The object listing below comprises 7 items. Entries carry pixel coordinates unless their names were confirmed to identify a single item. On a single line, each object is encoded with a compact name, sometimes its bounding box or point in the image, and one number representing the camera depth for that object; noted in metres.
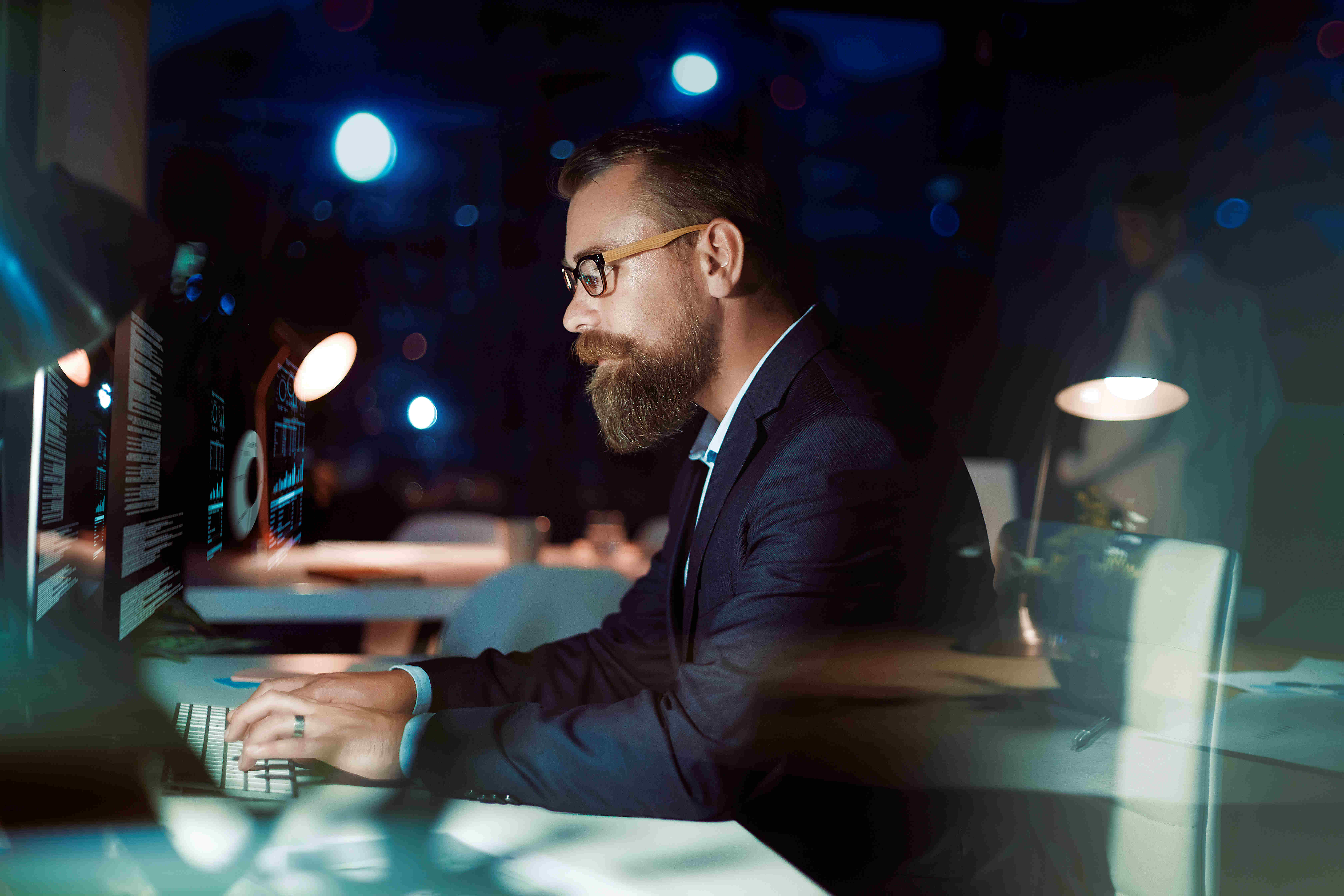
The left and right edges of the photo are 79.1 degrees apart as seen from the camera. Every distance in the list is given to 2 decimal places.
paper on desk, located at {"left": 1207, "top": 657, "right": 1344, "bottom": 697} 1.09
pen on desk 1.15
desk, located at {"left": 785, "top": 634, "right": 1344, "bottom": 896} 0.96
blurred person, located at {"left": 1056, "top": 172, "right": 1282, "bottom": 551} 1.27
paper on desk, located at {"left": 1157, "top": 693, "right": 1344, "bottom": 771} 1.07
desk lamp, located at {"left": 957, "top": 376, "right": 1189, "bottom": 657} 1.11
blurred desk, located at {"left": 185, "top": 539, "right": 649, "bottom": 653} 1.26
